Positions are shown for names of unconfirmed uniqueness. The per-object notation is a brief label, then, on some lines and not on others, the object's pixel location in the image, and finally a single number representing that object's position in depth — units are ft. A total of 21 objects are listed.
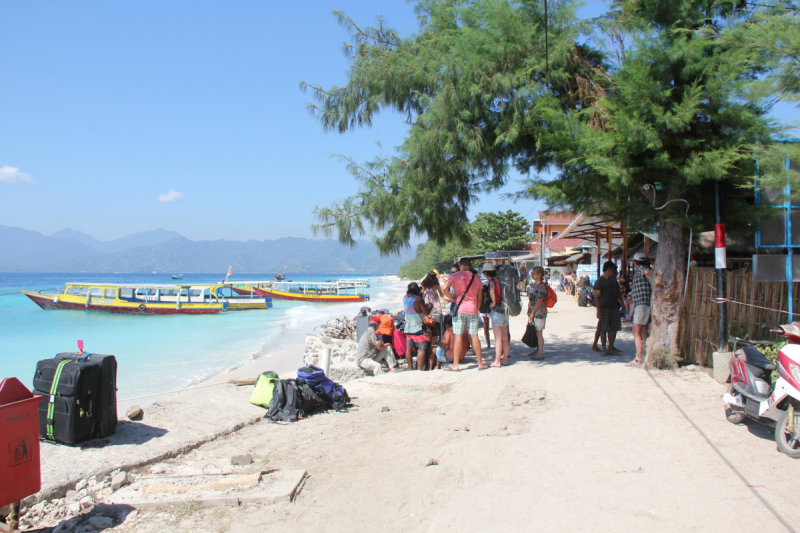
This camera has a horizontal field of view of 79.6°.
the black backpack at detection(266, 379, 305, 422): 18.61
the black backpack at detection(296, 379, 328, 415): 19.25
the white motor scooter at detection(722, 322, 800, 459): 13.09
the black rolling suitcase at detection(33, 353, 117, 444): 13.70
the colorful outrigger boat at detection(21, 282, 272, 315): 109.40
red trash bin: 9.55
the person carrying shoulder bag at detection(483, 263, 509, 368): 25.63
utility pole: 19.98
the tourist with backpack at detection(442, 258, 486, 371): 24.73
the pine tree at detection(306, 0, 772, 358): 19.70
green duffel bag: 20.16
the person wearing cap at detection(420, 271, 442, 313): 27.48
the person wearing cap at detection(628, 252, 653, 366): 24.77
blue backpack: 19.99
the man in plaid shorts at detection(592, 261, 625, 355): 27.99
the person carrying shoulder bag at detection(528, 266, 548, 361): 26.89
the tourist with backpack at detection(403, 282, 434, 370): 25.75
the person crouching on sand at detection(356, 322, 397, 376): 27.55
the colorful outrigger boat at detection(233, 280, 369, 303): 151.33
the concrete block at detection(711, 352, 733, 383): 19.90
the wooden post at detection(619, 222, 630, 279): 45.54
